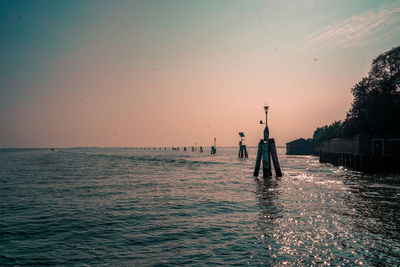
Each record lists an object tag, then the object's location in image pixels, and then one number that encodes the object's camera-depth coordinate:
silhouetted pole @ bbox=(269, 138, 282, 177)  32.84
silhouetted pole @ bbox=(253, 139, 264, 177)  33.91
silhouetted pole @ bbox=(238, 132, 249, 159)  99.01
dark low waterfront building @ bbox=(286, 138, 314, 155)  117.06
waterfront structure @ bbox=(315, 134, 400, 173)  37.41
